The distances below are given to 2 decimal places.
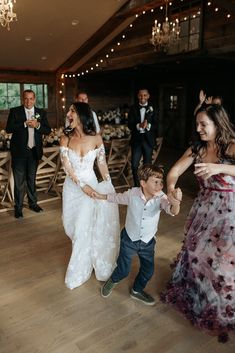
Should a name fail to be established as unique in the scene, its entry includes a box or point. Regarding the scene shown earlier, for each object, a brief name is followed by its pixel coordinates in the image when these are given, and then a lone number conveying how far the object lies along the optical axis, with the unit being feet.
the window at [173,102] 33.06
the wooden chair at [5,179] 14.58
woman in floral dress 6.78
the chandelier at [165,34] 24.84
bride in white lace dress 8.70
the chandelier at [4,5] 17.30
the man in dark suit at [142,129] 17.26
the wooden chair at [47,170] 16.20
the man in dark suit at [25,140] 13.29
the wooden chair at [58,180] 16.78
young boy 7.19
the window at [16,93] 36.09
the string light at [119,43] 25.75
